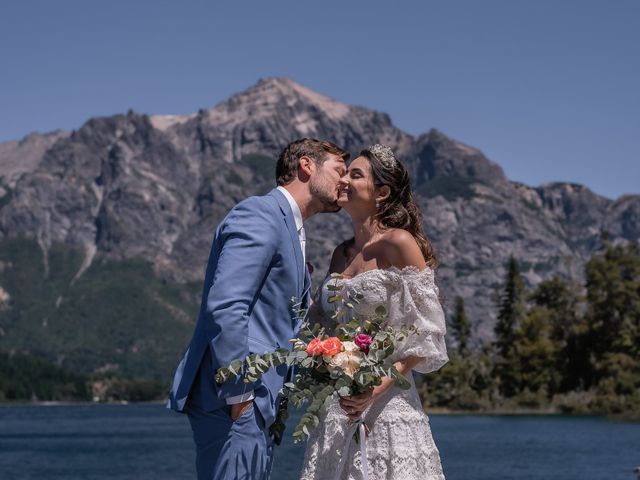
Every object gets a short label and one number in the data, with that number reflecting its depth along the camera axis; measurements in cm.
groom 509
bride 553
